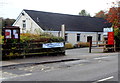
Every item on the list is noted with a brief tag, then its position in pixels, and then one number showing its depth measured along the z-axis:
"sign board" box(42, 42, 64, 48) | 16.62
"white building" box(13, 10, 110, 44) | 34.00
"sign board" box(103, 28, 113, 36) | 23.72
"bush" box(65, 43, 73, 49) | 33.28
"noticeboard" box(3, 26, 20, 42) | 14.79
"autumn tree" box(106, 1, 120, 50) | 27.01
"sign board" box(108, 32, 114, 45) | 23.09
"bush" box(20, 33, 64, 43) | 15.73
